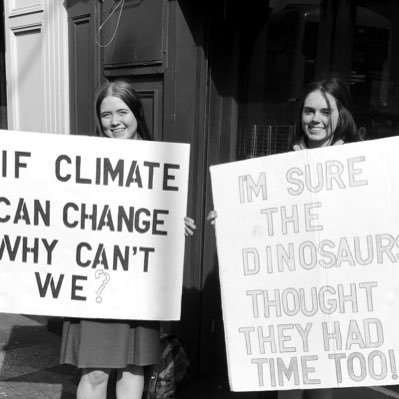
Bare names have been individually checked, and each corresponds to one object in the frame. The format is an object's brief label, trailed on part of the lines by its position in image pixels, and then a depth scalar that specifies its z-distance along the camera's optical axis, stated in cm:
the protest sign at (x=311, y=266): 204
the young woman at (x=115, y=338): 229
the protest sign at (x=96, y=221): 226
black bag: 307
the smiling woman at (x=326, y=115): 216
